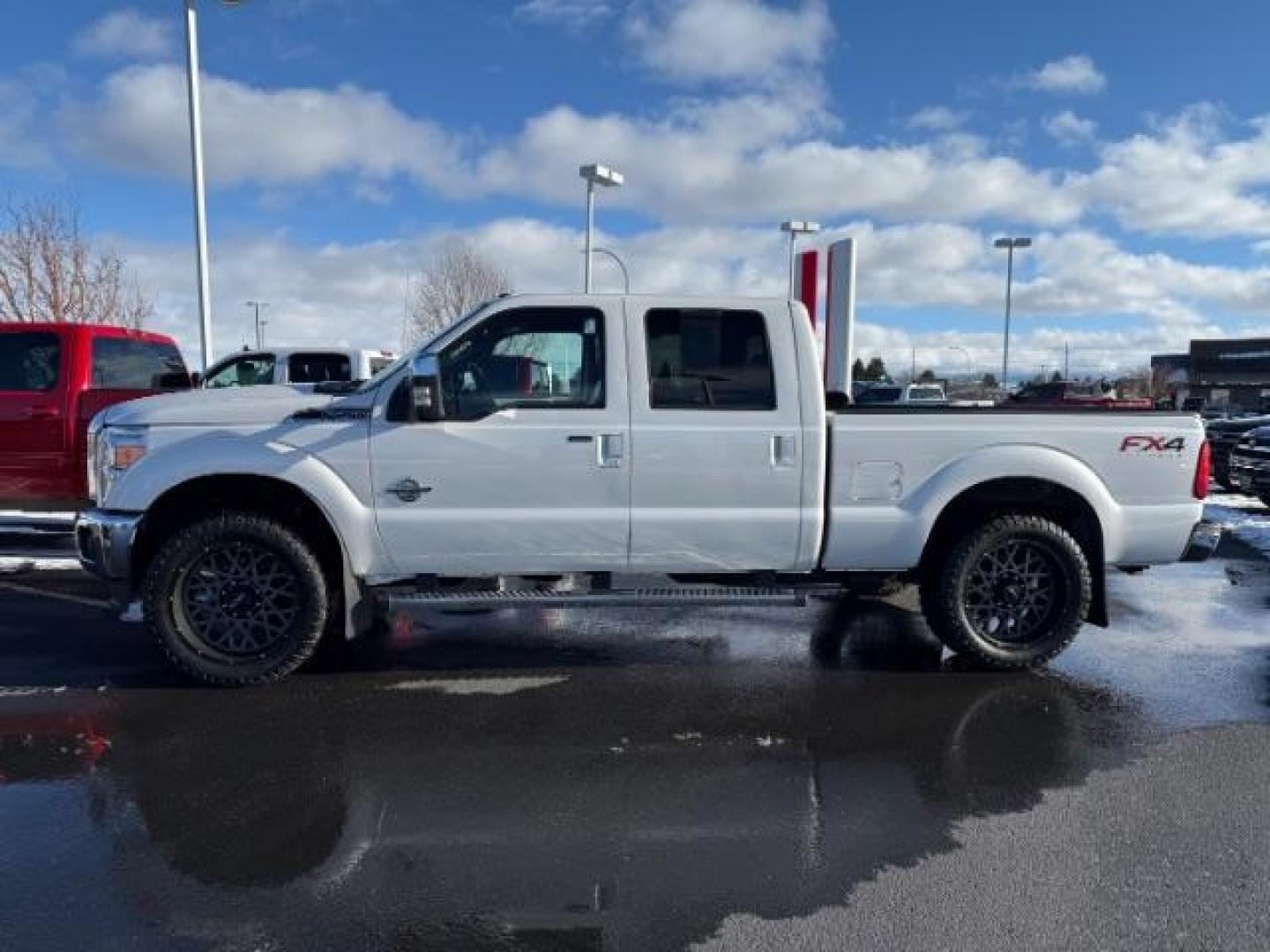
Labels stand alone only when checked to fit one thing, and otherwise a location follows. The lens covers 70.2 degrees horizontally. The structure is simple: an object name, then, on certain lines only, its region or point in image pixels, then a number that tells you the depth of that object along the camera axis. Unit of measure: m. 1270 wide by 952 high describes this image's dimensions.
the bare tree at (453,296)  27.17
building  62.00
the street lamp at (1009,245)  40.53
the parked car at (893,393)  25.84
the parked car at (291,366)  11.50
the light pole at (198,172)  13.05
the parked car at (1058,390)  29.95
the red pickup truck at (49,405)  7.87
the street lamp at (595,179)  20.94
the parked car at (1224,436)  14.18
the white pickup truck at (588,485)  4.81
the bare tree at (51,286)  17.58
